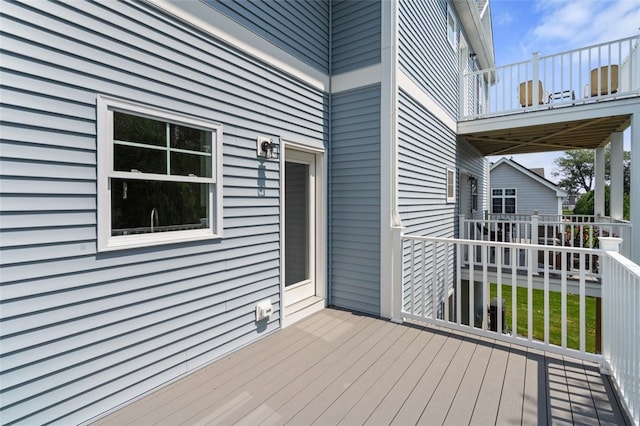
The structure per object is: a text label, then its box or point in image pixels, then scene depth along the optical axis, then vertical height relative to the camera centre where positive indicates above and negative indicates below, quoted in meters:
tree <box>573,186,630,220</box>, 18.28 +0.39
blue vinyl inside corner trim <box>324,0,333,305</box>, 4.50 +0.58
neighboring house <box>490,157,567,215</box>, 18.41 +1.14
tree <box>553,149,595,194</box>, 36.09 +4.62
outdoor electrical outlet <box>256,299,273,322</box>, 3.38 -1.07
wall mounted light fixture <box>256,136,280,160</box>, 3.40 +0.68
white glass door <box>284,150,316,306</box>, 4.16 -0.21
